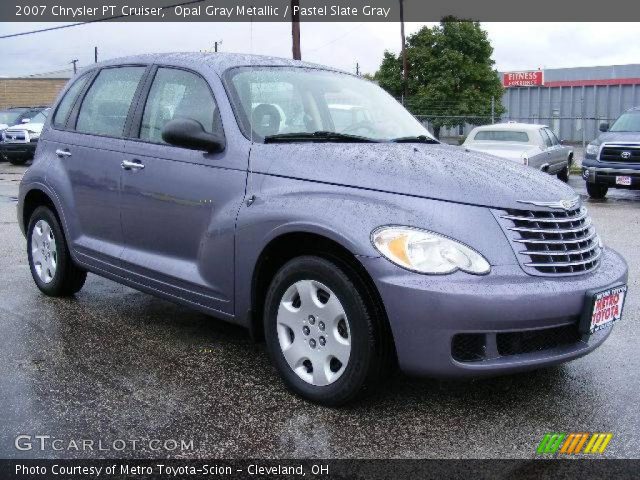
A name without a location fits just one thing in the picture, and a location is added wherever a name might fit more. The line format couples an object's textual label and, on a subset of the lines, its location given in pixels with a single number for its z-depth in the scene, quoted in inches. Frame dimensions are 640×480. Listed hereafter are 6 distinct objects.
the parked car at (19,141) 847.1
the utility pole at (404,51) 1646.2
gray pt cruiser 124.0
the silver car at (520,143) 575.2
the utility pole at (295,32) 943.0
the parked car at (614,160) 528.7
